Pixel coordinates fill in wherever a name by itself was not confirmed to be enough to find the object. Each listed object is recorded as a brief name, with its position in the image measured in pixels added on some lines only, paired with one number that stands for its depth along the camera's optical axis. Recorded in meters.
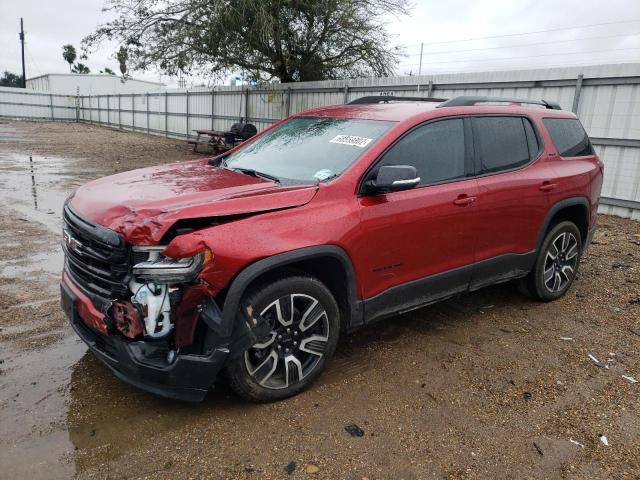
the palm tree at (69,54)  85.50
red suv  2.70
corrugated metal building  51.56
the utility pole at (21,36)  52.81
